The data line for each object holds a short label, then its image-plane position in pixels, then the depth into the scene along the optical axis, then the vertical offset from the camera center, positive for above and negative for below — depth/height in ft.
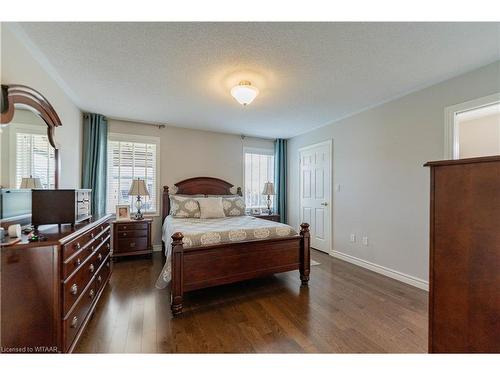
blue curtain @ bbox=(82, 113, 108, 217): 11.42 +1.56
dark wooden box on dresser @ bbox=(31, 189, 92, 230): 5.39 -0.50
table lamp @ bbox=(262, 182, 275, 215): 15.28 +0.01
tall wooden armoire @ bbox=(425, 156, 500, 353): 2.69 -0.88
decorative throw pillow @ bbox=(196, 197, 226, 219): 12.21 -1.11
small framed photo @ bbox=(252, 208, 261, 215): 16.07 -1.64
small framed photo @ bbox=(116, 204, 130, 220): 11.96 -1.35
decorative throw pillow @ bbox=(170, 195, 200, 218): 12.19 -1.06
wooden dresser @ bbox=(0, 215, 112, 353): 3.98 -2.12
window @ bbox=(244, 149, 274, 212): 16.29 +1.21
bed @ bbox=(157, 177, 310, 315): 6.96 -2.37
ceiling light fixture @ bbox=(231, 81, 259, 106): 7.53 +3.45
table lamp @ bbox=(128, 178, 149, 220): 11.85 -0.12
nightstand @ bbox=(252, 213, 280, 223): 14.78 -1.90
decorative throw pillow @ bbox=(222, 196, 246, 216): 13.22 -1.07
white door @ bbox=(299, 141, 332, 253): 13.24 -0.15
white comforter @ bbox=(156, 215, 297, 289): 7.32 -1.65
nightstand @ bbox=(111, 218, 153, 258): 11.44 -2.68
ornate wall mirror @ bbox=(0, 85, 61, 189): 4.98 +1.29
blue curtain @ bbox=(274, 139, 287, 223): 16.84 +1.00
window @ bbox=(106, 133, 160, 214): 12.65 +1.26
